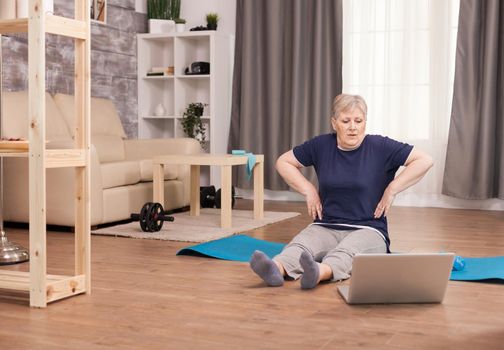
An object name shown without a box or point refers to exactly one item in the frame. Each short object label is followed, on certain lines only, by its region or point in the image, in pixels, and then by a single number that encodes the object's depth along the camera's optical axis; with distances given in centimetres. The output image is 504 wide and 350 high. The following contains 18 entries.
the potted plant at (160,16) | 705
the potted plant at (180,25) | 700
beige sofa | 481
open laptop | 270
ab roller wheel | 462
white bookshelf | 684
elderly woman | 325
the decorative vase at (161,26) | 705
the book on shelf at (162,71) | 702
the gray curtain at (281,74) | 653
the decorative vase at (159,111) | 706
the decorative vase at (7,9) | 325
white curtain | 621
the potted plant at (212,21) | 684
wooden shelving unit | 273
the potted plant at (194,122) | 676
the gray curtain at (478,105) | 597
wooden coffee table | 485
